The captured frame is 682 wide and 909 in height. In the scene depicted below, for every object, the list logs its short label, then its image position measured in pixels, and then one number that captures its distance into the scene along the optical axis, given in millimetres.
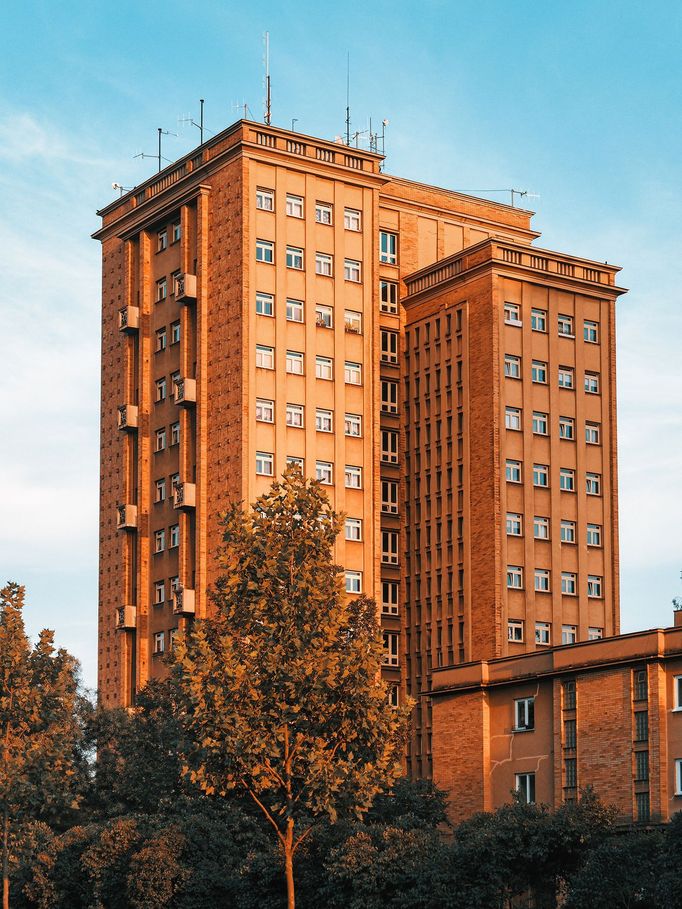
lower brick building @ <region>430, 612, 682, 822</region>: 56438
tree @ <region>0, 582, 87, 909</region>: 57500
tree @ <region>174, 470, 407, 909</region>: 46812
